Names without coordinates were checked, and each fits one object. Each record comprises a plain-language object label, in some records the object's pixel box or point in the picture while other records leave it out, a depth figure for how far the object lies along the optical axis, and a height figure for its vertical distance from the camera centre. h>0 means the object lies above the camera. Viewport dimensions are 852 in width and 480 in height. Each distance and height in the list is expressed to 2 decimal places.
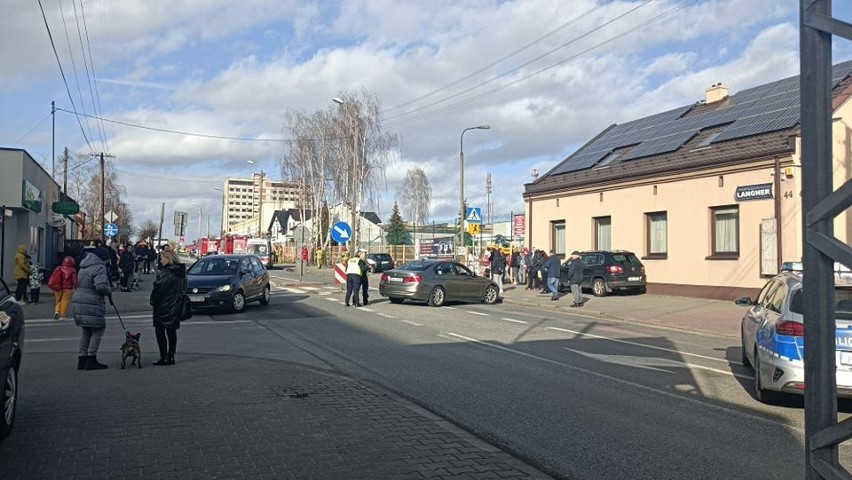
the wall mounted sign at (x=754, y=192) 21.53 +1.99
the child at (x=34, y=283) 20.13 -0.92
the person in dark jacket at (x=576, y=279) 21.95 -0.72
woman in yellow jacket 18.83 -0.59
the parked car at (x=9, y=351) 6.07 -0.90
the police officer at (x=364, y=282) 21.38 -0.86
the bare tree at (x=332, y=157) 53.75 +7.54
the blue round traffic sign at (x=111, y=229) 36.66 +1.12
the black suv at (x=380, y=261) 48.76 -0.51
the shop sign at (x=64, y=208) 30.56 +1.82
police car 6.98 -0.91
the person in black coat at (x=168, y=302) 9.92 -0.70
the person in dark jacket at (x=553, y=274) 24.23 -0.64
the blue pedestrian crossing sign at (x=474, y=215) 28.98 +1.61
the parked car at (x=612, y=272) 25.20 -0.57
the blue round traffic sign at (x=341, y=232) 27.55 +0.81
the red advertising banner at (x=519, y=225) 33.28 +1.38
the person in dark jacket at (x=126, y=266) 25.08 -0.52
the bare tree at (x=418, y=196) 95.88 +7.75
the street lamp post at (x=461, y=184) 31.94 +3.21
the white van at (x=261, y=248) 54.75 +0.33
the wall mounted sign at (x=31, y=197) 26.72 +2.04
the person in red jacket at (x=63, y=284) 14.89 -0.74
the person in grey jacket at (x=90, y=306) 9.51 -0.74
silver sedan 21.44 -0.87
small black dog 9.77 -1.32
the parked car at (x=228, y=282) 18.20 -0.78
